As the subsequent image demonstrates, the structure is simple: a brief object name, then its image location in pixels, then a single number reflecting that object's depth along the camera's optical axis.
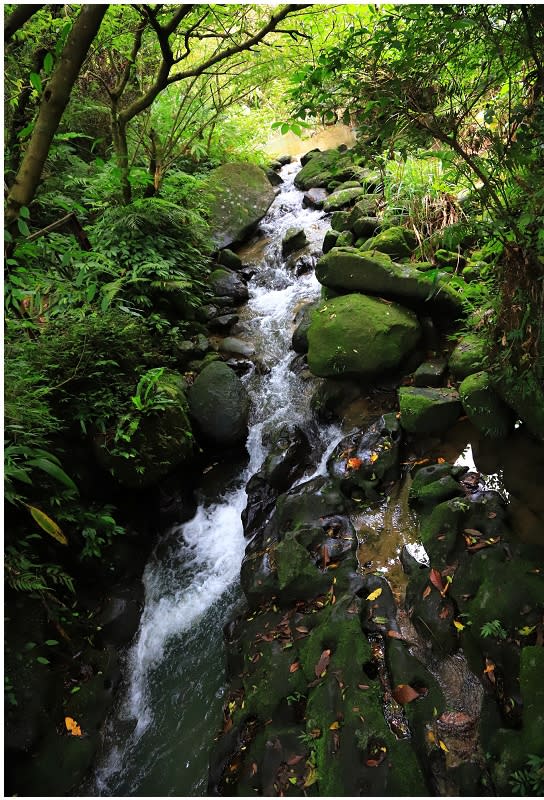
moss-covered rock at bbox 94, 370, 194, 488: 5.00
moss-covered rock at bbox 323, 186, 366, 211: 10.51
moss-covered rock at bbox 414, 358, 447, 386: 5.29
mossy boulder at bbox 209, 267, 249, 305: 8.63
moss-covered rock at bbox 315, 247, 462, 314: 5.78
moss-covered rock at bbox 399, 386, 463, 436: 4.83
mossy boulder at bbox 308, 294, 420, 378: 5.70
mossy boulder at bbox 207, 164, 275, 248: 10.23
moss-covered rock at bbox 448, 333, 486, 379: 4.74
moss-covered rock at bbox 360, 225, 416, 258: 6.50
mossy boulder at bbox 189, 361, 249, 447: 6.11
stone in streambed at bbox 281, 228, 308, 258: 9.89
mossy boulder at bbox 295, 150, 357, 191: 12.27
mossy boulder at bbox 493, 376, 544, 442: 3.63
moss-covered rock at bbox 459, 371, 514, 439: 4.25
